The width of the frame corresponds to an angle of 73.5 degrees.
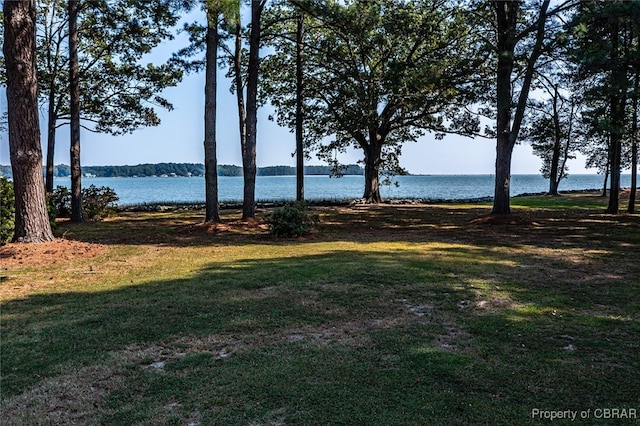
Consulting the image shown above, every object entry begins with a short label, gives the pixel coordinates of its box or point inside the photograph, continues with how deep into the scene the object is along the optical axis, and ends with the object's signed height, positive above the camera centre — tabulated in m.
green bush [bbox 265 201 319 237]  10.41 -0.98
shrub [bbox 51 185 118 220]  15.83 -0.85
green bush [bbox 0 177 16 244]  8.28 -0.72
